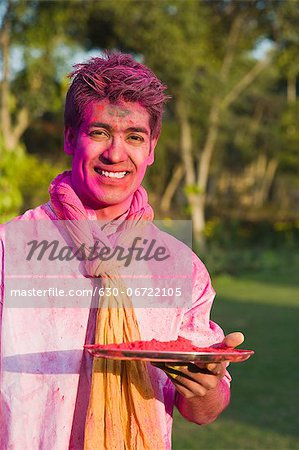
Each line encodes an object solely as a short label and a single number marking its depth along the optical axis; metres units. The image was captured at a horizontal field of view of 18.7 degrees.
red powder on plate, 1.98
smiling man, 2.07
